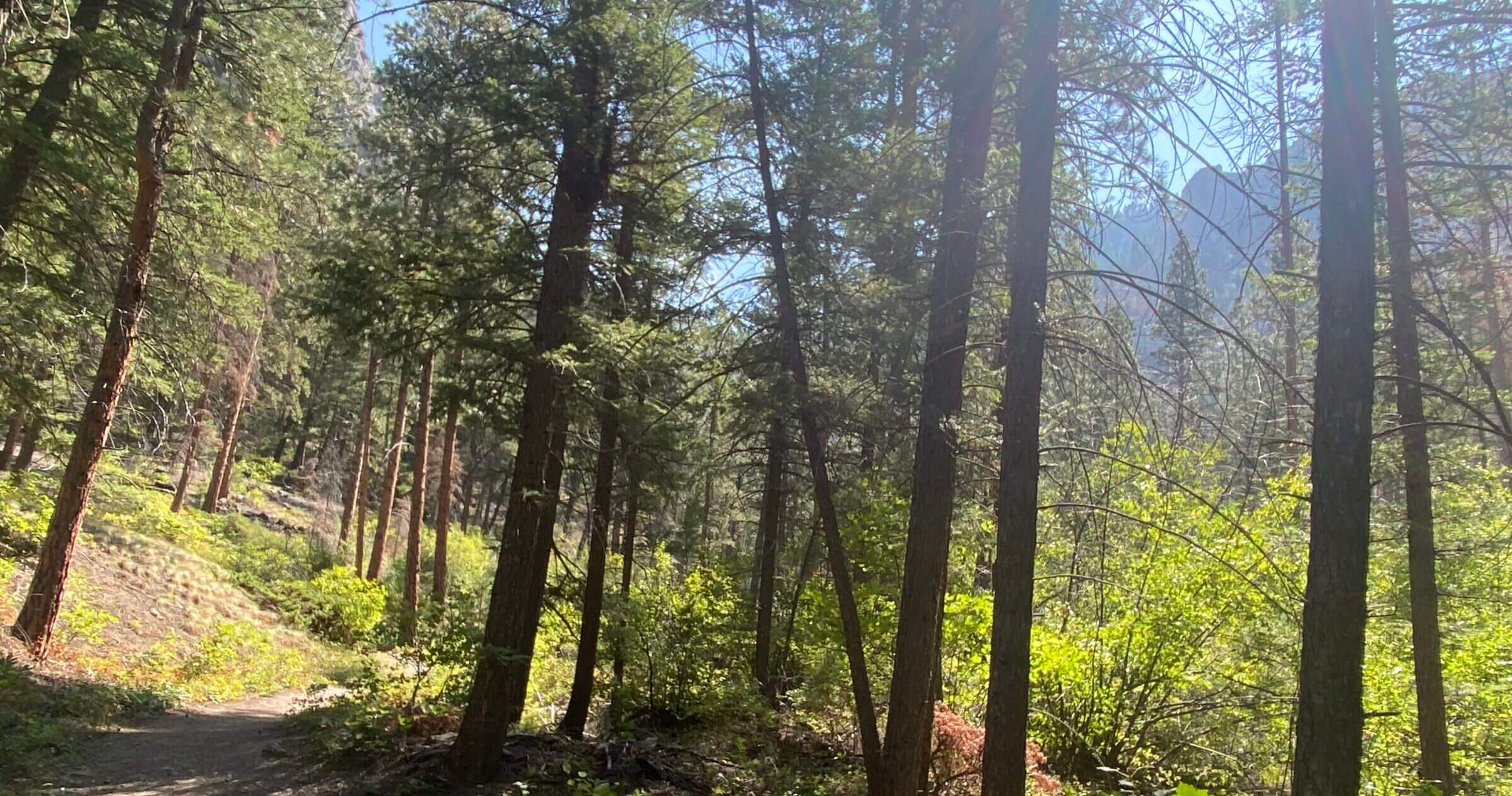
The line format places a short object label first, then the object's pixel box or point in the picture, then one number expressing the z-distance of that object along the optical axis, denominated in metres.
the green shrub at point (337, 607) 18.38
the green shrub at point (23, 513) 12.70
